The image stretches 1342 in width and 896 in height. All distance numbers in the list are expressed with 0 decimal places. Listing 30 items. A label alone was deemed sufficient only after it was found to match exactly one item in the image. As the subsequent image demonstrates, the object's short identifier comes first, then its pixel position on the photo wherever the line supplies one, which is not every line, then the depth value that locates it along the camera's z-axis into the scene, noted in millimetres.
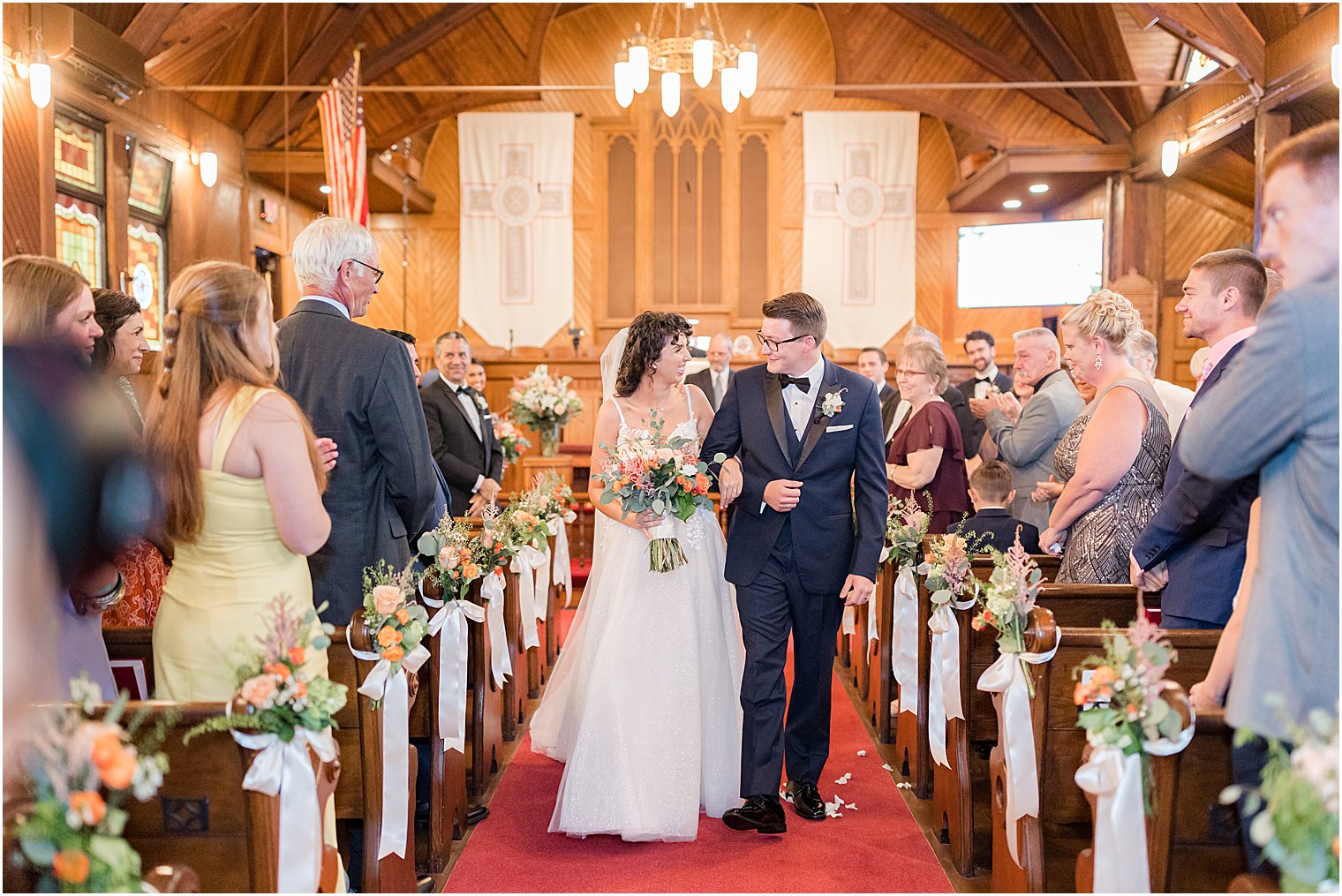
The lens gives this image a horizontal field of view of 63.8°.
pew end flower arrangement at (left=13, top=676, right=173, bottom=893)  1691
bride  3760
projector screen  12539
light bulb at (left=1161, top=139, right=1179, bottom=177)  9758
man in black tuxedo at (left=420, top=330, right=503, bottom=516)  6344
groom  3877
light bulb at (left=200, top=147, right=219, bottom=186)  9680
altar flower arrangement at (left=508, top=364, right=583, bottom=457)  9125
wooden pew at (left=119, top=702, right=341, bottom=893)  2205
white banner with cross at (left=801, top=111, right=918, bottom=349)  12906
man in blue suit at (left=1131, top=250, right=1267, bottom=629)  2643
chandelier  8852
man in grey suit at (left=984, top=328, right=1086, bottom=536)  5102
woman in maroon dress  5477
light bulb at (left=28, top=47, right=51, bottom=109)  7012
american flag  9078
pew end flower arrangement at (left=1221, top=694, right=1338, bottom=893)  1594
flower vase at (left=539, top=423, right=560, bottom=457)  9414
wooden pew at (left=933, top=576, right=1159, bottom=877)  3471
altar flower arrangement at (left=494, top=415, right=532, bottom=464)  7891
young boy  4535
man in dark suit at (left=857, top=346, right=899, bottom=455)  7520
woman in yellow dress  2473
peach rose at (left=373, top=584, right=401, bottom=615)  2867
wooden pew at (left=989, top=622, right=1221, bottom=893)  2727
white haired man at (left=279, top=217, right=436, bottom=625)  3250
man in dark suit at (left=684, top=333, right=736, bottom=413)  9094
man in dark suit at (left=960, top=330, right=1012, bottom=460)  7414
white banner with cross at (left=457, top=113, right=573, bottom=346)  13008
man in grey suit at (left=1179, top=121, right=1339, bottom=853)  1835
